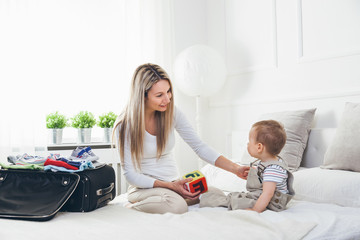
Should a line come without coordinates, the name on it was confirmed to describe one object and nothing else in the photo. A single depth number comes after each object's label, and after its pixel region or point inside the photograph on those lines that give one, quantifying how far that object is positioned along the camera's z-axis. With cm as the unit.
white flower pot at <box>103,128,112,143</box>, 290
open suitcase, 142
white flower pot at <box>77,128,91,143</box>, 282
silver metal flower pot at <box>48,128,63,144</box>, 276
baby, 149
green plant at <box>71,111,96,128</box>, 284
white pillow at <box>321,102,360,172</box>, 176
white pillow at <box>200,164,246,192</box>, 202
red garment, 158
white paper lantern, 286
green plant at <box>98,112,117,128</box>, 291
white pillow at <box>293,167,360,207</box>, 155
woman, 174
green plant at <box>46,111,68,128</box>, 277
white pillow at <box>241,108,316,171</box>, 211
